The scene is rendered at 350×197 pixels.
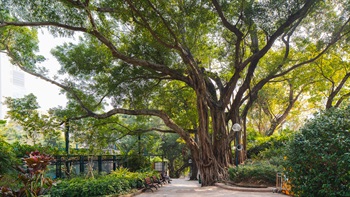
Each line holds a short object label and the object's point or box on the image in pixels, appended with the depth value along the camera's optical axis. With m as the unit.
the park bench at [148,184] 11.03
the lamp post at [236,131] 13.09
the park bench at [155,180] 12.16
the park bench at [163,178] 14.63
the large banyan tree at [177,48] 9.70
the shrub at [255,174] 10.70
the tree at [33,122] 9.82
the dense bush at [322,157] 4.84
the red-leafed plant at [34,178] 5.82
